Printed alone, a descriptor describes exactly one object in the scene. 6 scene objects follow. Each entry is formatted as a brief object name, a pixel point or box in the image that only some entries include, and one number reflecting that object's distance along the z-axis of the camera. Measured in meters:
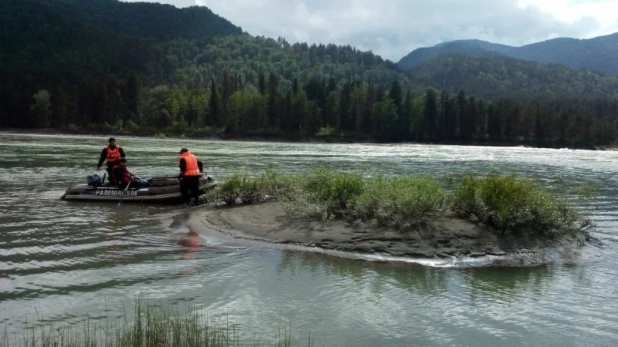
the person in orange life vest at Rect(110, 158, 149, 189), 22.02
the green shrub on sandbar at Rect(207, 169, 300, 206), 19.70
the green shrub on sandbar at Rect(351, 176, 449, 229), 14.62
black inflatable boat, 21.30
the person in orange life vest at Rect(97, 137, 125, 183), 22.06
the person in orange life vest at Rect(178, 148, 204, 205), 20.22
